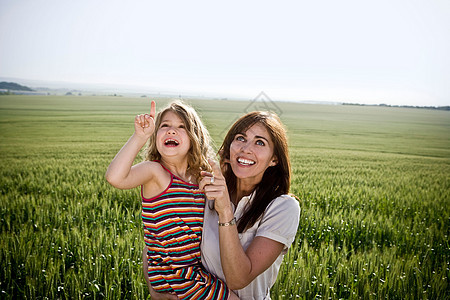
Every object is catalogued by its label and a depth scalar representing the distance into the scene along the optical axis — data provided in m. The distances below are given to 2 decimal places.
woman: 1.57
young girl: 1.76
